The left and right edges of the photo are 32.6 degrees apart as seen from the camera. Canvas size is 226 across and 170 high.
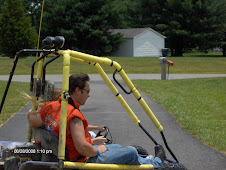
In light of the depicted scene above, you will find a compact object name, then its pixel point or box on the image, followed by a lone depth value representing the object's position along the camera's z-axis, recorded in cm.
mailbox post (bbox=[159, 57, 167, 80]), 1748
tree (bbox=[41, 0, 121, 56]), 4622
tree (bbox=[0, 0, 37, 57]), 3859
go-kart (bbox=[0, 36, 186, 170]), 328
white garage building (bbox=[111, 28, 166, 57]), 4969
